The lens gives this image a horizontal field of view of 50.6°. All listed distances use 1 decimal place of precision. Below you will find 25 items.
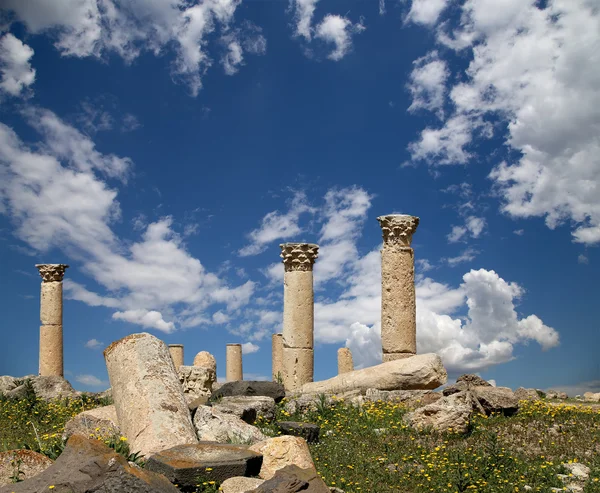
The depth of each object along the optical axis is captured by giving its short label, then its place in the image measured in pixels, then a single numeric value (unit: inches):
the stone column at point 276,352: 1251.8
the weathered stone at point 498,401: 559.2
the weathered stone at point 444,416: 498.0
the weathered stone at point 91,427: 403.2
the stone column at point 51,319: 1051.3
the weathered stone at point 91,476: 257.1
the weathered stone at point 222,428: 427.8
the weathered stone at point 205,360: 1027.9
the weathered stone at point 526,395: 664.4
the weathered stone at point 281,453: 339.9
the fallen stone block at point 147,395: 389.7
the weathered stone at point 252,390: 644.1
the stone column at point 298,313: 813.2
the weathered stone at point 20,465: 302.7
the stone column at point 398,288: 761.6
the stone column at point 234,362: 1342.3
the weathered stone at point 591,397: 754.2
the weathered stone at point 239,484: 294.0
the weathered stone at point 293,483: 269.3
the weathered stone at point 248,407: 524.5
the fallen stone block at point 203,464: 304.3
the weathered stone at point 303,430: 482.6
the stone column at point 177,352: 1288.9
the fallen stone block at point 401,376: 643.5
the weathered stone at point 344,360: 1158.3
